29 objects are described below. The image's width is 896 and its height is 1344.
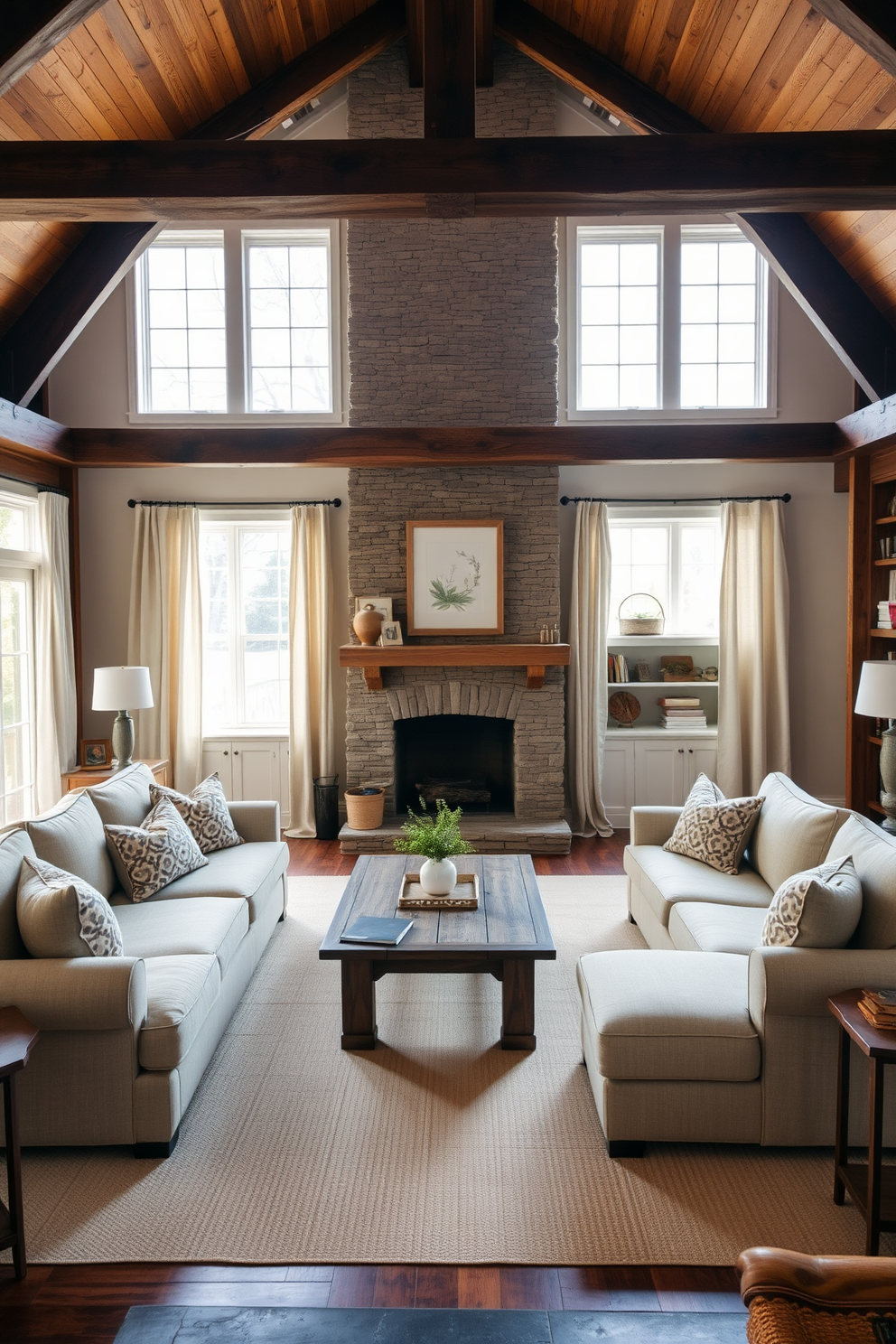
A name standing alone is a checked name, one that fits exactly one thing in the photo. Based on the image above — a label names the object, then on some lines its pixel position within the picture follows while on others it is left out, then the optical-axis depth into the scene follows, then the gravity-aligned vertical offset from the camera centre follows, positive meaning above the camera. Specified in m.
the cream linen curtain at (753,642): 6.74 +0.00
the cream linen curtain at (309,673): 6.77 -0.18
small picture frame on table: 6.36 -0.72
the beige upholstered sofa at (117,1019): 2.75 -1.16
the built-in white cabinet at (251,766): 6.98 -0.90
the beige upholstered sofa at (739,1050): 2.76 -1.23
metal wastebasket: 6.66 -1.18
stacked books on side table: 2.42 -0.99
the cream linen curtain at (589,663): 6.76 -0.13
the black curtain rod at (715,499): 6.79 +1.08
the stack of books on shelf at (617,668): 7.00 -0.18
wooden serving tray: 3.76 -1.05
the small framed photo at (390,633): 6.43 +0.10
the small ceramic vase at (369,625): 6.34 +0.16
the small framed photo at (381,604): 6.47 +0.31
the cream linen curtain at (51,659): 6.12 -0.05
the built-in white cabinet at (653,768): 6.95 -0.94
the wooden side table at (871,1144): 2.31 -1.34
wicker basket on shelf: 6.95 +0.22
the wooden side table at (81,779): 6.05 -0.84
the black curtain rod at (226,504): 6.77 +1.09
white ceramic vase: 3.84 -0.98
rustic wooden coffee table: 3.34 -1.12
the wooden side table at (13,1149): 2.31 -1.28
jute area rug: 2.41 -1.57
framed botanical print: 6.45 +0.49
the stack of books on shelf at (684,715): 7.00 -0.55
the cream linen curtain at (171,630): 6.78 +0.15
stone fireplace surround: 6.51 +0.27
